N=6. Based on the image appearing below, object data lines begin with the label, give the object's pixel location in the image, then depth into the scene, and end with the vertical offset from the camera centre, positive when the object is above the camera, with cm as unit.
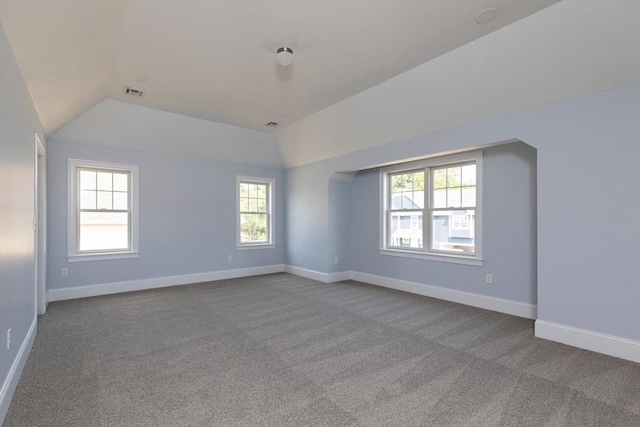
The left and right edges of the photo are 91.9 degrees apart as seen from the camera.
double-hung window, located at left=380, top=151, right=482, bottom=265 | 439 +11
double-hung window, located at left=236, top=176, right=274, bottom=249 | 653 +7
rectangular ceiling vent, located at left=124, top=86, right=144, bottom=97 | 404 +167
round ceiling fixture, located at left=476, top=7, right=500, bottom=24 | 251 +167
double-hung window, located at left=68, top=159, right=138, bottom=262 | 478 +9
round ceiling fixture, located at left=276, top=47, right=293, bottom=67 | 301 +158
